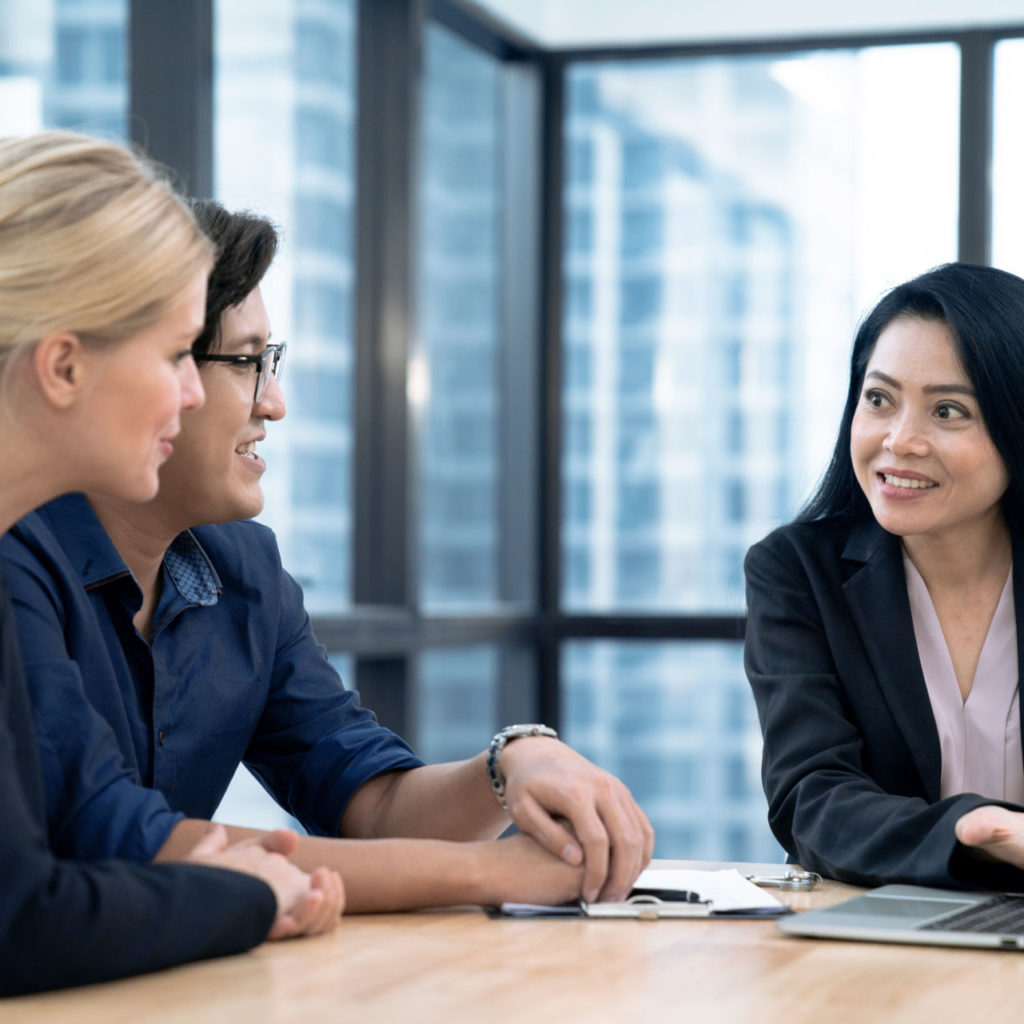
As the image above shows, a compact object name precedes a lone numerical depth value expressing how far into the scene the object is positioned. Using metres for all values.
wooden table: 1.57
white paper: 1.80
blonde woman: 1.59
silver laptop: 1.72
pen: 1.82
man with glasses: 1.75
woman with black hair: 2.17
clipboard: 1.78
